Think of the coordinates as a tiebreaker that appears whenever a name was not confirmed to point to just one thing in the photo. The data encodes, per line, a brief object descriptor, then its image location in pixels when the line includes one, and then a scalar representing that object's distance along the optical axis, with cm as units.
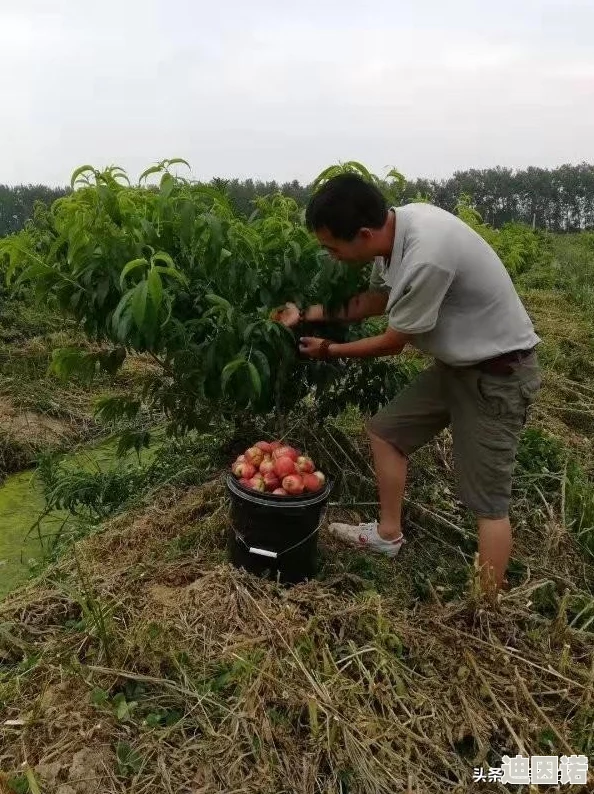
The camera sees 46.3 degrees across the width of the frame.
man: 224
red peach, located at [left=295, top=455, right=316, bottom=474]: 254
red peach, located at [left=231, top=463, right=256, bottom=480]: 255
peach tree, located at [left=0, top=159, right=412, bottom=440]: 251
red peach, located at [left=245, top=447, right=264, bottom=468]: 258
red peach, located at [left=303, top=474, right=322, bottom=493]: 249
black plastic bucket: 242
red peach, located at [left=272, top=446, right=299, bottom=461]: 254
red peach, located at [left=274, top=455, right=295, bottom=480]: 249
